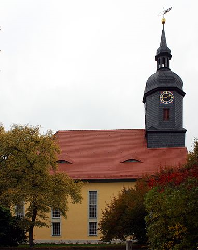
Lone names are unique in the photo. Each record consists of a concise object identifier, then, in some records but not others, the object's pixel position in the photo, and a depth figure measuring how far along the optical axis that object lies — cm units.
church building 3797
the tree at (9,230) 2609
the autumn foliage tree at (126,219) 2264
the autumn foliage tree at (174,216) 1563
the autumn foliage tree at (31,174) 2634
